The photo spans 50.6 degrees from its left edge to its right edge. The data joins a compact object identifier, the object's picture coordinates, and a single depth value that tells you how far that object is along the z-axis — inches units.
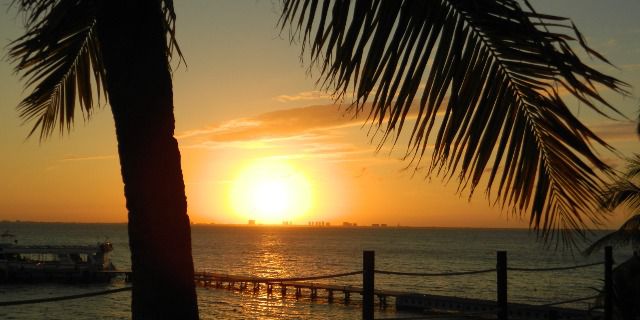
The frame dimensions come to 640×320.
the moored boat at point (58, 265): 2288.4
